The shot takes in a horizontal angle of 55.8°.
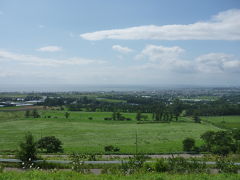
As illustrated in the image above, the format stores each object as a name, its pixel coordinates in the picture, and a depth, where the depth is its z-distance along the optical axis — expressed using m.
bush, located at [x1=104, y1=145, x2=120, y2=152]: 29.92
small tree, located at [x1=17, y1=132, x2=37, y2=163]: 18.52
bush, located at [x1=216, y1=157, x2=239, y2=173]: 14.10
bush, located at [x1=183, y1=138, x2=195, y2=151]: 30.61
